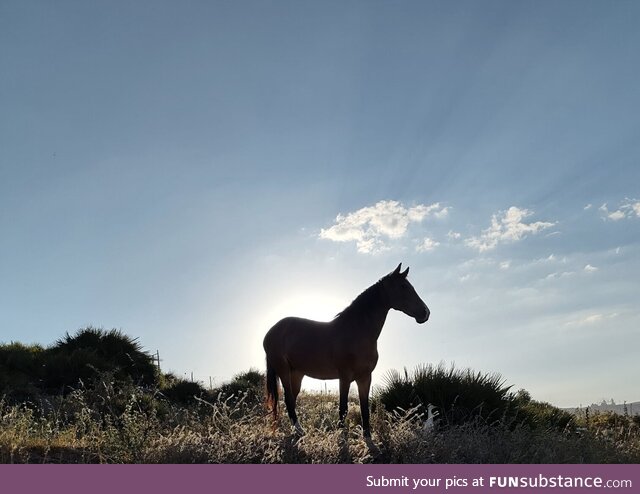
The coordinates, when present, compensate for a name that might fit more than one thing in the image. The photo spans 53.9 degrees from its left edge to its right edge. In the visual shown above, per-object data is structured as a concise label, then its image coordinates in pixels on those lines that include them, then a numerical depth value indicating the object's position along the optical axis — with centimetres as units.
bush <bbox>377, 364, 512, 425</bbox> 1122
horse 796
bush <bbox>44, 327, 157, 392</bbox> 1695
